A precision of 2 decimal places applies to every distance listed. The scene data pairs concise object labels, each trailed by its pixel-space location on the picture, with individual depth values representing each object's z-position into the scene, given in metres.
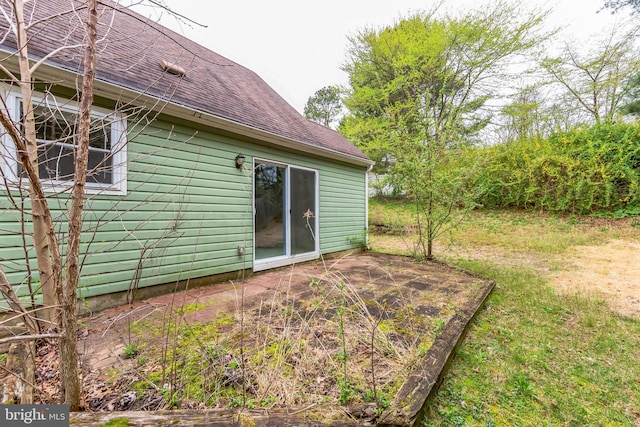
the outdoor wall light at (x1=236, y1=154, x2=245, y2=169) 4.31
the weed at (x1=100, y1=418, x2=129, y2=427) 1.20
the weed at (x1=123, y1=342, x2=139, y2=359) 2.03
